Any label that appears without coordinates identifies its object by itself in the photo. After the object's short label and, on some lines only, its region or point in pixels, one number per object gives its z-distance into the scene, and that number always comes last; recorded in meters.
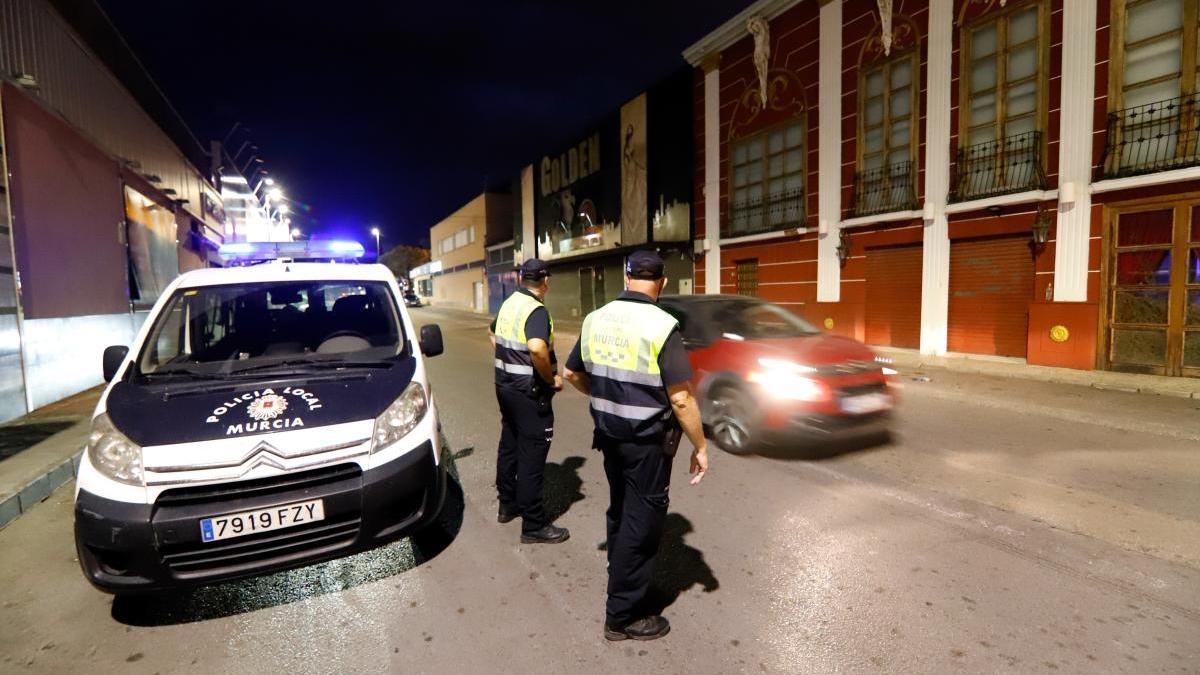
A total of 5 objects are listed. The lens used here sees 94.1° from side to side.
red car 5.10
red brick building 9.90
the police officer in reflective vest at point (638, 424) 2.51
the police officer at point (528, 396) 3.64
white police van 2.61
